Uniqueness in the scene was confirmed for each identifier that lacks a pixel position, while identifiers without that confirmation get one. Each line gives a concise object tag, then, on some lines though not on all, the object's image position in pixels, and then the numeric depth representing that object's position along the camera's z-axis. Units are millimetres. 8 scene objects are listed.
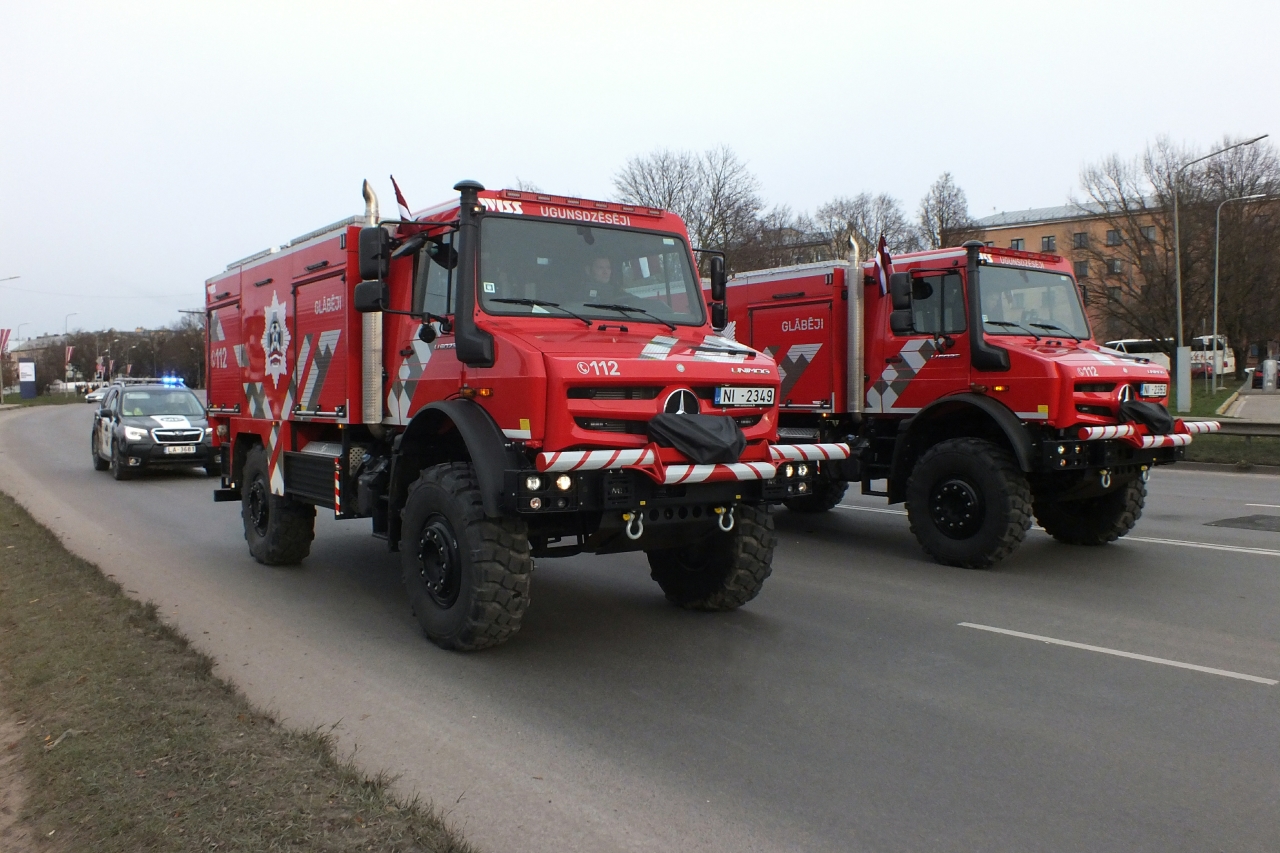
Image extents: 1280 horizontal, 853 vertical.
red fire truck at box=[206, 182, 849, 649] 5492
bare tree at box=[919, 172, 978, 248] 59938
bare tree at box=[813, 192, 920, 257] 59156
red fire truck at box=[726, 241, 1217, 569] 8523
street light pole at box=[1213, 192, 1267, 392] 33500
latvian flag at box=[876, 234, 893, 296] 9578
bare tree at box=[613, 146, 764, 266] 39125
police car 16938
